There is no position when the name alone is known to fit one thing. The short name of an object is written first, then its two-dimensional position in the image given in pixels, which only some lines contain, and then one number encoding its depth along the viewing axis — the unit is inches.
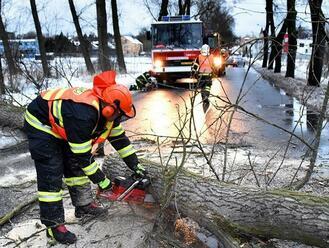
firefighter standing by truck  415.8
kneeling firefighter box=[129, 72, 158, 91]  665.0
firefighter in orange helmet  139.7
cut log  126.3
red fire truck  674.2
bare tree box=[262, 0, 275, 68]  1060.0
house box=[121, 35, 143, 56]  3267.5
